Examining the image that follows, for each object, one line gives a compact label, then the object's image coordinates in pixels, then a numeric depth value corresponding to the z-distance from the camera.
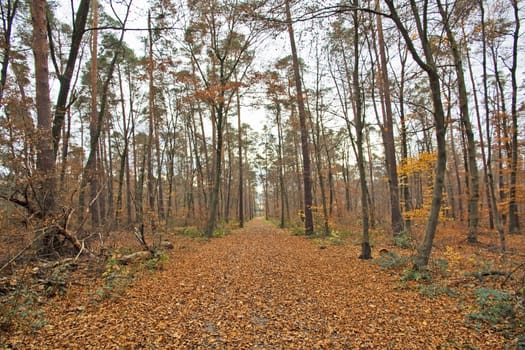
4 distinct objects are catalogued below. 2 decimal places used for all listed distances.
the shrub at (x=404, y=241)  8.14
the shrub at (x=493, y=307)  3.20
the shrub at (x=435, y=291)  4.20
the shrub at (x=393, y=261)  5.90
